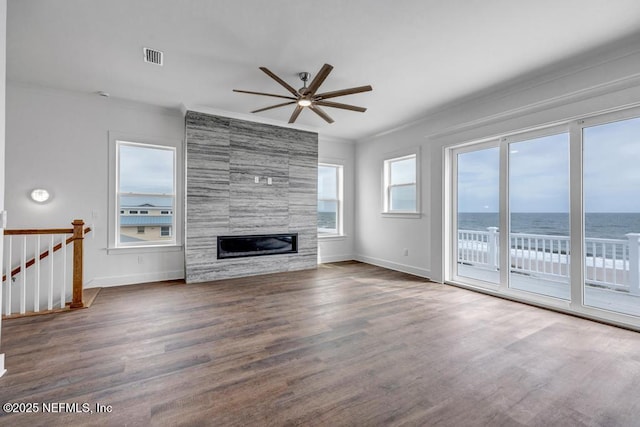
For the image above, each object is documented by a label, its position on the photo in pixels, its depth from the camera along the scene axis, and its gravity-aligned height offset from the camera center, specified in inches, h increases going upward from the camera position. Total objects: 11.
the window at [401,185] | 220.8 +25.7
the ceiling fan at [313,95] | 111.0 +54.4
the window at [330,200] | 265.4 +15.0
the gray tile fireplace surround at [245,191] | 188.9 +18.0
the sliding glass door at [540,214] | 141.3 +1.3
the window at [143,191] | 183.3 +15.8
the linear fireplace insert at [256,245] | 199.2 -22.1
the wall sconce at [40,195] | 159.8 +11.1
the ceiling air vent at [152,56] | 121.1 +70.3
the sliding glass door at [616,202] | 121.0 +6.4
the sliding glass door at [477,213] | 168.1 +2.2
